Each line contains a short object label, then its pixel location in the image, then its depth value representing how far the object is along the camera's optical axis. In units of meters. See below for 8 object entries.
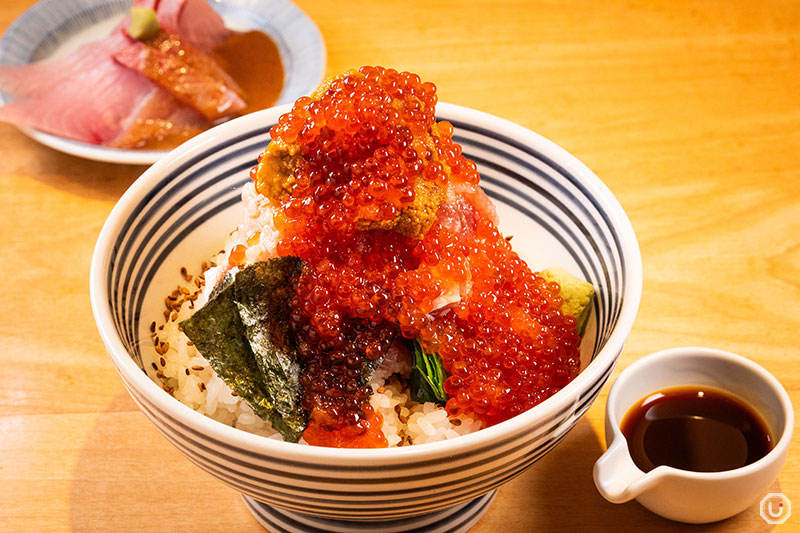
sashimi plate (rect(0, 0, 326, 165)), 0.62
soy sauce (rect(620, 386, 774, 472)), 0.42
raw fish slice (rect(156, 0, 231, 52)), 0.62
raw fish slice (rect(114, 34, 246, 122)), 0.60
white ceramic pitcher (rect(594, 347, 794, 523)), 0.40
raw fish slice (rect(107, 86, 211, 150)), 0.58
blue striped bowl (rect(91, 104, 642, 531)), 0.36
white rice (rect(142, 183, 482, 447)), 0.40
